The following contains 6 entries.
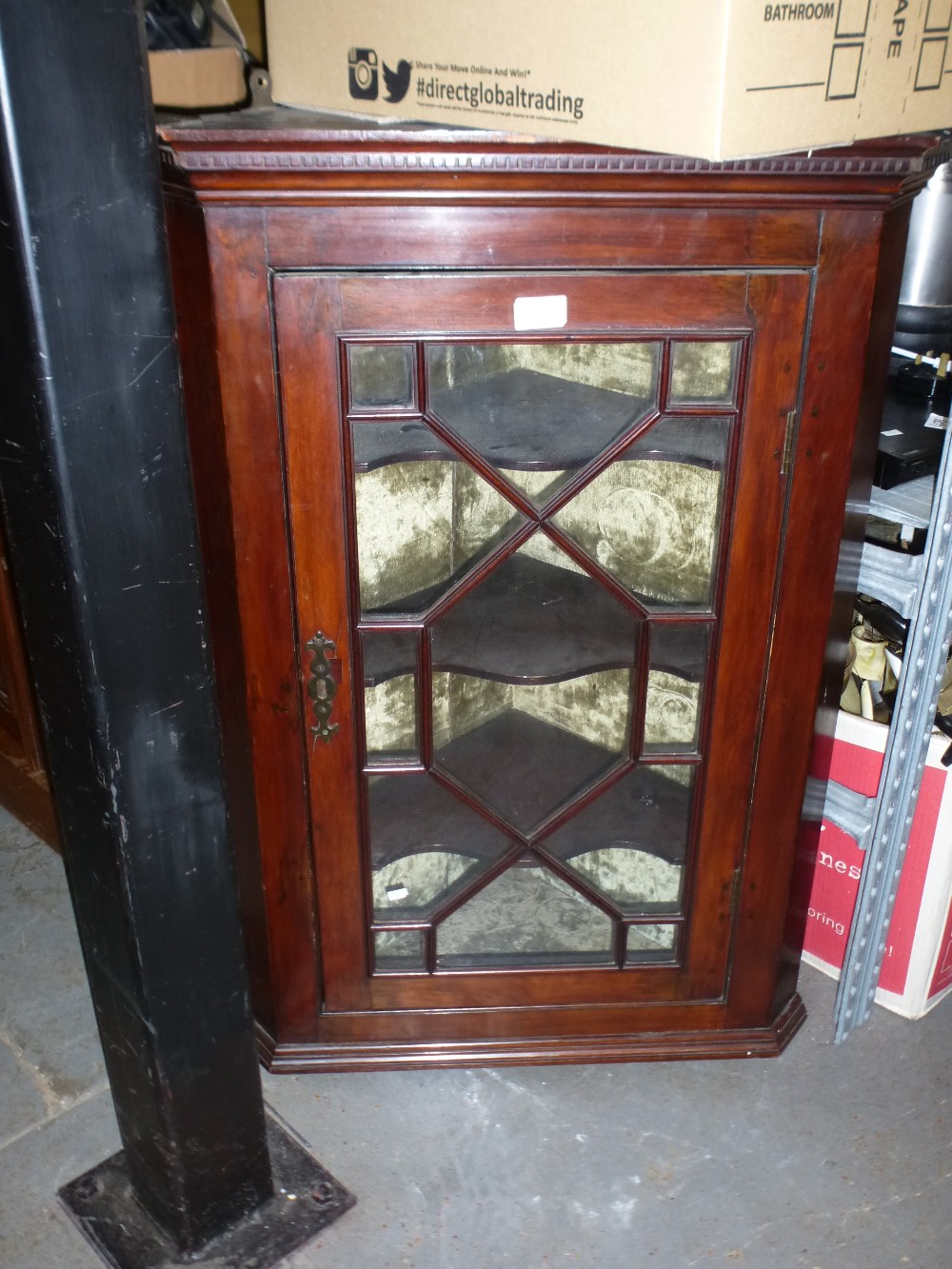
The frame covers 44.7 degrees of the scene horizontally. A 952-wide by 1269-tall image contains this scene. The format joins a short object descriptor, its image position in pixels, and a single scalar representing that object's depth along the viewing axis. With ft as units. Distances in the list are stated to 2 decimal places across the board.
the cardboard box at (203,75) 4.17
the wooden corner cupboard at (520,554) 3.97
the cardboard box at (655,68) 3.17
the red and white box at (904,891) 5.61
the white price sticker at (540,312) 4.10
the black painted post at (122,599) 2.99
